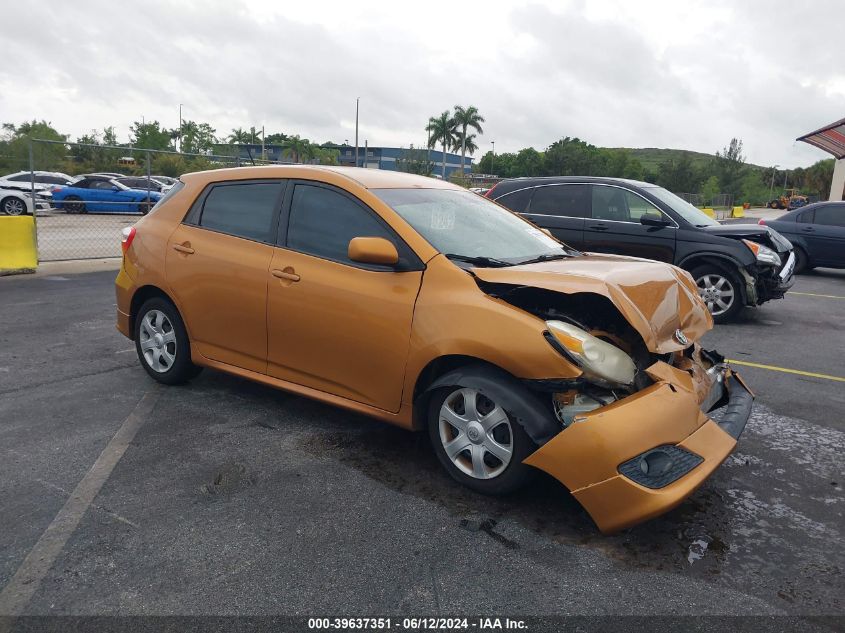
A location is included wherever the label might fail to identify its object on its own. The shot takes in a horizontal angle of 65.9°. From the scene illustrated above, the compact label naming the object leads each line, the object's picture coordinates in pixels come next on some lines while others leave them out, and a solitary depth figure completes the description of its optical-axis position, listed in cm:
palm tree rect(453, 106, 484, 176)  7931
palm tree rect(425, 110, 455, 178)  7969
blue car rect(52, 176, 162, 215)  2077
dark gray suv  796
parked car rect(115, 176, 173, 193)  2392
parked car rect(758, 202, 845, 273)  1273
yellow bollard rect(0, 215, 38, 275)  1020
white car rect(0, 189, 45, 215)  1909
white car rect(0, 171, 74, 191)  1922
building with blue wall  10361
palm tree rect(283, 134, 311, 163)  8046
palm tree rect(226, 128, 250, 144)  9012
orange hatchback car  288
